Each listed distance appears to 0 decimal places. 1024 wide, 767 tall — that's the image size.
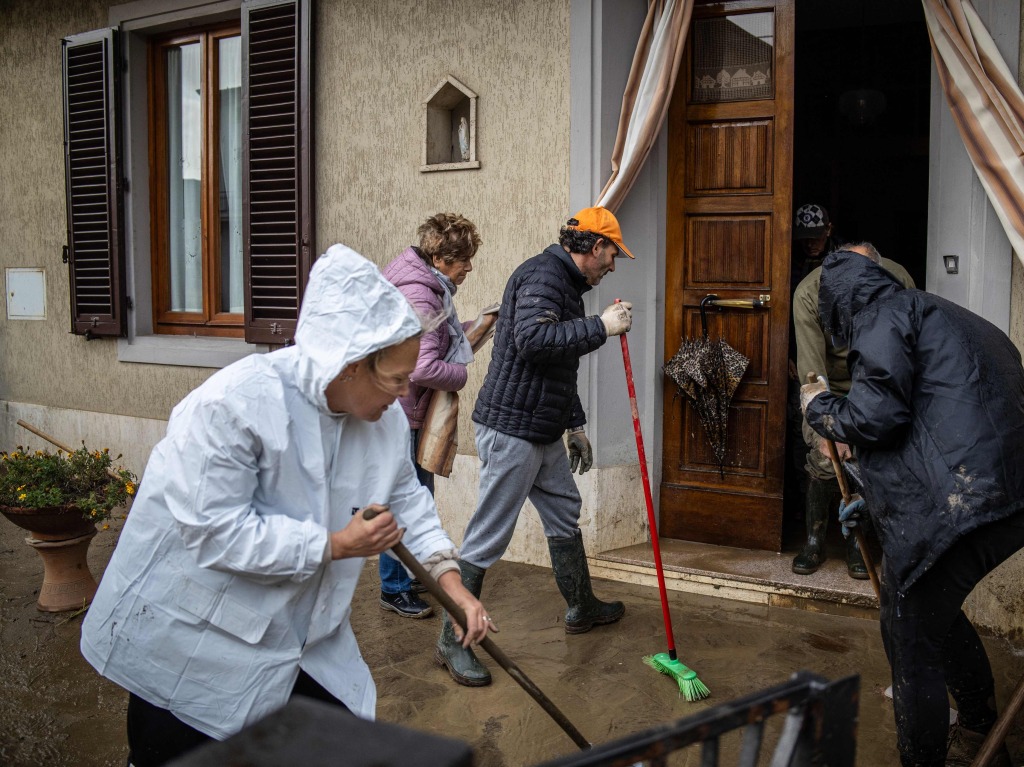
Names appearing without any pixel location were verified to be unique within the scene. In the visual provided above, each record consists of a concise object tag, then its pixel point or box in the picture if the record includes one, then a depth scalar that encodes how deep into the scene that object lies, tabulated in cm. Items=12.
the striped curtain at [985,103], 421
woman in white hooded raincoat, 202
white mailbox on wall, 777
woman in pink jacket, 444
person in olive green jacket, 494
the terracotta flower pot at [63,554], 485
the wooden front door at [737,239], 520
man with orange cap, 399
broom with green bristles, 395
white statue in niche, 578
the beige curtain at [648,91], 510
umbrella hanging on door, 529
